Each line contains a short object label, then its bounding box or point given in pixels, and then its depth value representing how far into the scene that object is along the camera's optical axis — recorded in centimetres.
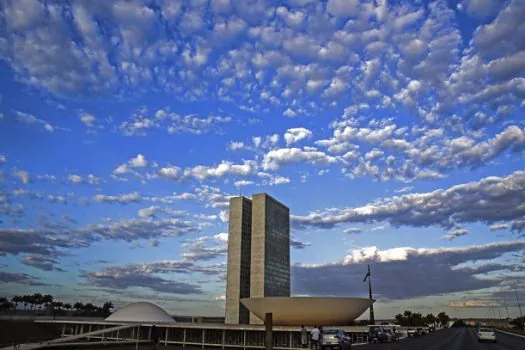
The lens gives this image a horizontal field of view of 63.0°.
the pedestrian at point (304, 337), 3903
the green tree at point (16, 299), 16976
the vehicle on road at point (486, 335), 7075
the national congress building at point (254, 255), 16750
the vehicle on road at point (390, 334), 6358
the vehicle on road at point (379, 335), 5912
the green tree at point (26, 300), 17198
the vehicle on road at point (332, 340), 3719
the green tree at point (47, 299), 17688
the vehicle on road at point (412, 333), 8461
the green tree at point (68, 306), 18050
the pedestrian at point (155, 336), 3259
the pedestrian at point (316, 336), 3784
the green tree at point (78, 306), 18525
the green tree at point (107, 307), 19118
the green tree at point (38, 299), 17362
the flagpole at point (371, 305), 10582
